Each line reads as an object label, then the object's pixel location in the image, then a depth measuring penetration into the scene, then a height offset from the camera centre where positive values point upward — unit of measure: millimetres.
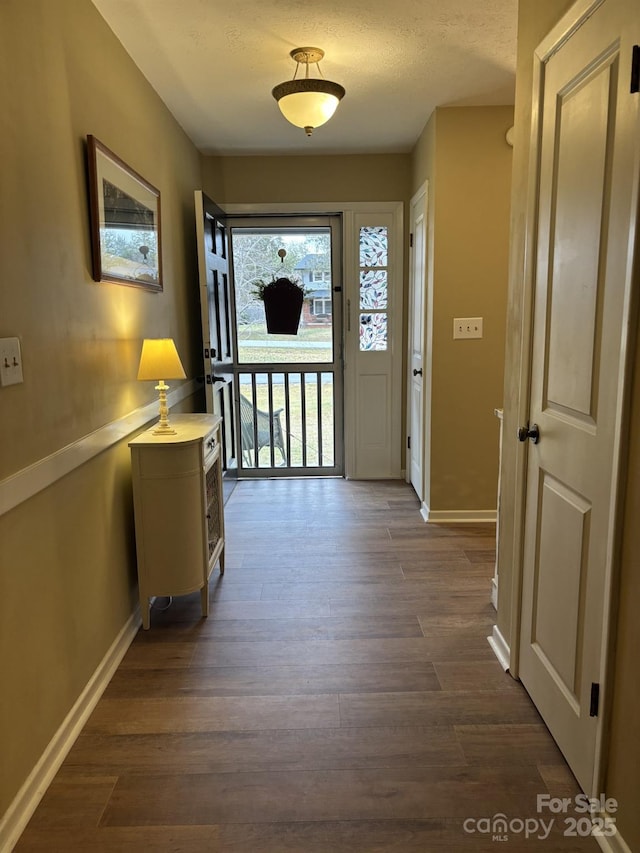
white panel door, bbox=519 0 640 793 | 1349 -48
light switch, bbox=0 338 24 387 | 1439 -48
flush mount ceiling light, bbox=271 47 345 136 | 2498 +1057
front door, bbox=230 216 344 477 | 4383 -119
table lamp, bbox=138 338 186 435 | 2344 -77
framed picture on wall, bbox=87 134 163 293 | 2045 +483
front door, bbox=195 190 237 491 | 3443 +158
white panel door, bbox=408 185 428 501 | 3795 -20
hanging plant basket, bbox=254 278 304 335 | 4137 +265
